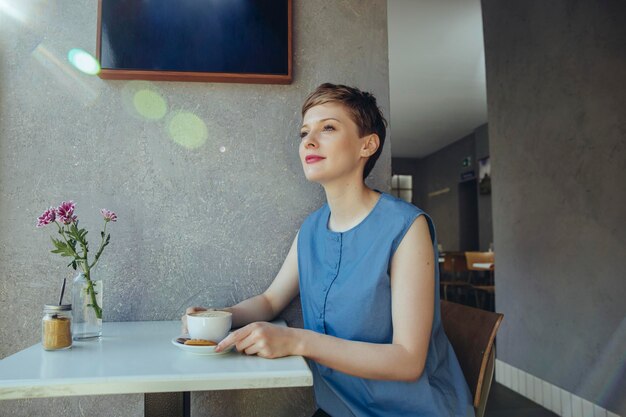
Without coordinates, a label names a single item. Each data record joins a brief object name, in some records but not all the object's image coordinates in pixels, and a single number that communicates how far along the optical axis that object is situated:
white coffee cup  1.04
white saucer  0.95
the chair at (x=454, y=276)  6.88
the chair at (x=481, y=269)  5.96
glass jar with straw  1.04
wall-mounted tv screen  1.56
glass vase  1.17
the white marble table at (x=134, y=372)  0.78
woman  1.00
